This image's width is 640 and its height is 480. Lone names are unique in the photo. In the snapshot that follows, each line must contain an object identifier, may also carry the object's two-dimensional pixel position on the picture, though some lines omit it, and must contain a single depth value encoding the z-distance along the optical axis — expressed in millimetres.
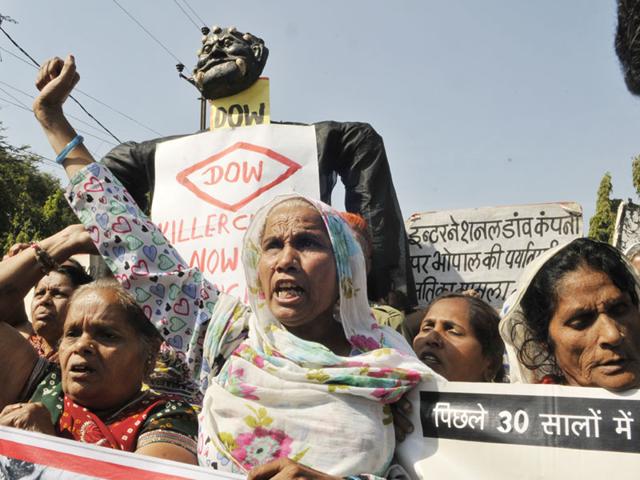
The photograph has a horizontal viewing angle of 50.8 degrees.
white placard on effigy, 3562
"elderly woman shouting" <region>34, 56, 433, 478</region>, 1497
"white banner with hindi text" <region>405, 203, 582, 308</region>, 3697
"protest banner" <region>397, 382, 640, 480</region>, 1380
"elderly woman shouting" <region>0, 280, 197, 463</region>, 1848
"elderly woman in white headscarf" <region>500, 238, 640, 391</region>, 1530
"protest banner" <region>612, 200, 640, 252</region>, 3555
